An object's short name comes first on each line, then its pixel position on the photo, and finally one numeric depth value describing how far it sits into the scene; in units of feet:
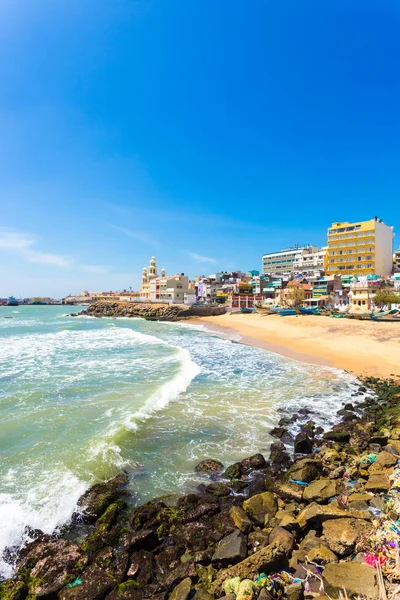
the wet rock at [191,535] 20.54
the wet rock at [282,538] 17.80
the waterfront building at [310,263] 298.76
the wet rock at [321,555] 16.49
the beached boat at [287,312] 191.93
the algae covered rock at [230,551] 18.16
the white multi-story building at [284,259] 359.05
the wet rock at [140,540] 20.79
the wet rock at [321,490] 23.16
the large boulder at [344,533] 17.06
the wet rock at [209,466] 29.81
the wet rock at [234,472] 28.60
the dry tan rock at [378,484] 23.04
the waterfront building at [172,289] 315.99
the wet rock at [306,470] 27.22
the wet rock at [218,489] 25.84
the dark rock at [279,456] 30.63
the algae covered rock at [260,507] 22.33
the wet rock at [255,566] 16.40
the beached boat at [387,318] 138.21
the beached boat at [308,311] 186.91
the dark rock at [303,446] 32.99
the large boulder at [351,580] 13.20
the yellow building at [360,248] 240.73
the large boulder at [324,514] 19.70
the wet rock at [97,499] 24.20
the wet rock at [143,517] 22.49
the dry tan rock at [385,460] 26.91
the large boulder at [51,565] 18.12
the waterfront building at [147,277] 379.47
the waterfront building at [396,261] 264.11
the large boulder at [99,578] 17.39
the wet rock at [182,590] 16.38
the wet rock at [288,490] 24.22
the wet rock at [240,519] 21.06
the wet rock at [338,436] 34.86
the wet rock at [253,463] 30.05
